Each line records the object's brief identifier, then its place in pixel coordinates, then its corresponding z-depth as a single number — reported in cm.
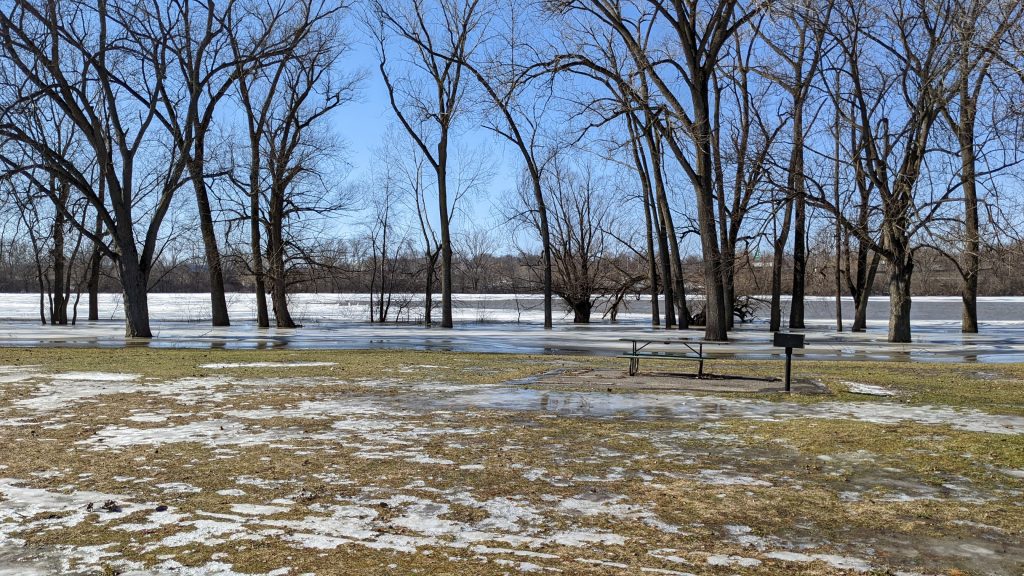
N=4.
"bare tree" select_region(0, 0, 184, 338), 2161
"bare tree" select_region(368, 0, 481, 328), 3170
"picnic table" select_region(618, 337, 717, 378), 1215
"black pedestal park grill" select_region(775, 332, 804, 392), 1067
